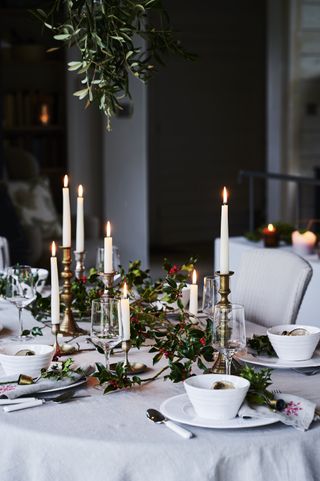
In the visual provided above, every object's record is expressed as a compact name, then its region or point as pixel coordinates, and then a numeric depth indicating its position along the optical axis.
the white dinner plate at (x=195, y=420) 1.72
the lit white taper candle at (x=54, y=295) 2.23
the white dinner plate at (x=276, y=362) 2.13
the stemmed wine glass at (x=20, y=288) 2.48
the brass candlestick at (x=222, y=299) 2.05
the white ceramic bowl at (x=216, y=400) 1.73
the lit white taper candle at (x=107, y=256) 2.40
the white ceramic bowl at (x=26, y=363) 2.06
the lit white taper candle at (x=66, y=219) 2.60
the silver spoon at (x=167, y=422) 1.70
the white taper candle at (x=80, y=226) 2.70
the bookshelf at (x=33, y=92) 8.29
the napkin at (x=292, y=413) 1.72
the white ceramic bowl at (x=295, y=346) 2.17
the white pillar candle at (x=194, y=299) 2.38
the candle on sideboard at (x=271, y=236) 4.84
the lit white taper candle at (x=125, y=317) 2.02
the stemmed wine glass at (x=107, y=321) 2.02
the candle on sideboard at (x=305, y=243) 4.61
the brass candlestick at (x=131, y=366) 2.06
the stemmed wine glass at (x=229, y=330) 1.92
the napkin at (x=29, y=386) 1.93
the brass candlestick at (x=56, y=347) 2.21
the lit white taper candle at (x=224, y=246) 2.11
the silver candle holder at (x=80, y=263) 2.86
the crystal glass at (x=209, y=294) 2.29
